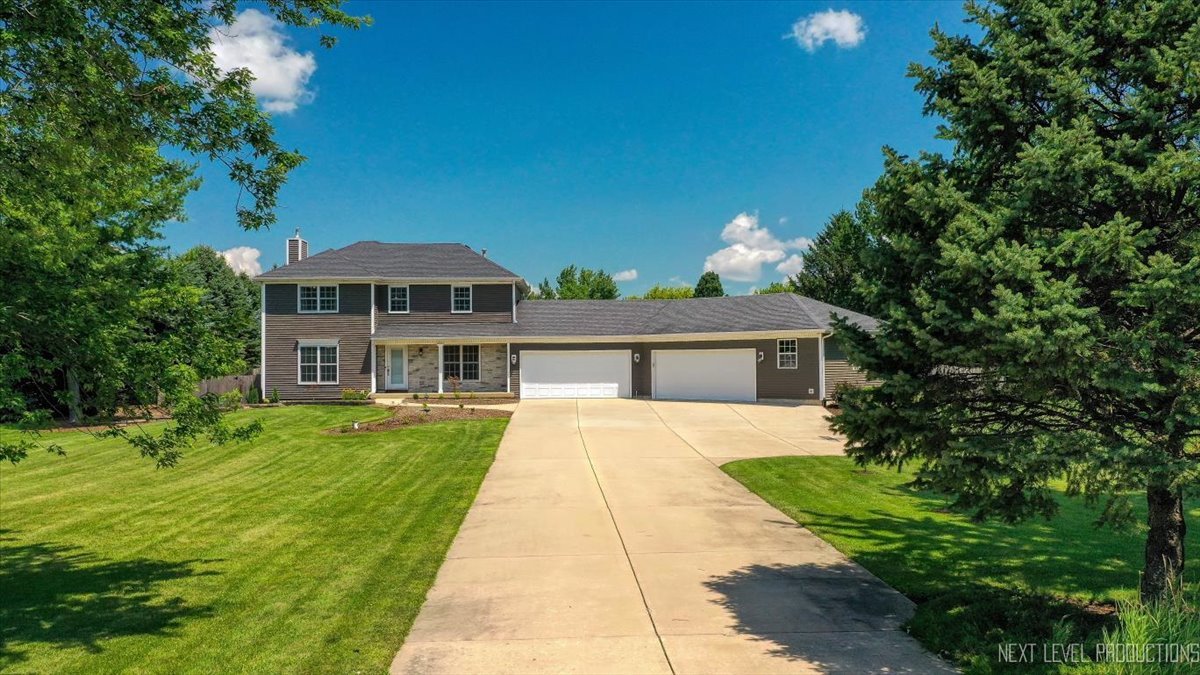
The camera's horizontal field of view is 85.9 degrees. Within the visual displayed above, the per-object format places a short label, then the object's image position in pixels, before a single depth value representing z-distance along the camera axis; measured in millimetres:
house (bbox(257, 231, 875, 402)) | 27031
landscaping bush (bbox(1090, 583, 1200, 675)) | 4012
